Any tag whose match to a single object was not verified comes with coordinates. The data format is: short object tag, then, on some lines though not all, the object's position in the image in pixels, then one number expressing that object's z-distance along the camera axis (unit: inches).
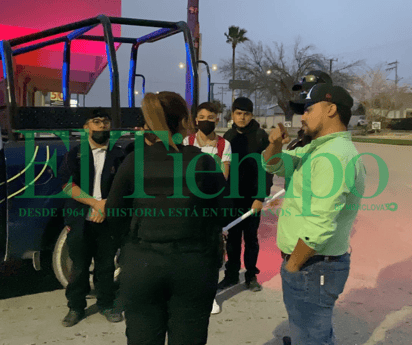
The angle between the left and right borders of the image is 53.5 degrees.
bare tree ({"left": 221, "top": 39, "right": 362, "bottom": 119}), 1970.4
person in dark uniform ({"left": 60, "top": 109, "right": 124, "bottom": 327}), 130.3
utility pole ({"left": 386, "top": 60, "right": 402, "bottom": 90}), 2431.1
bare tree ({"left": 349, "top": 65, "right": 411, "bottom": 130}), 2125.9
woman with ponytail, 73.7
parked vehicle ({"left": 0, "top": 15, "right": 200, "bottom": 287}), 130.7
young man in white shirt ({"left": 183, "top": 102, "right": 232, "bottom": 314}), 147.1
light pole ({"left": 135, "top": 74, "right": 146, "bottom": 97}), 262.5
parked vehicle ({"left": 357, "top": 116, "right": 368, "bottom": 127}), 1900.6
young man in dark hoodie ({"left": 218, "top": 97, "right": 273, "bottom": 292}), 157.9
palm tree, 2191.2
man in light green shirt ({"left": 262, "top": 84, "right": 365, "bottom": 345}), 73.5
